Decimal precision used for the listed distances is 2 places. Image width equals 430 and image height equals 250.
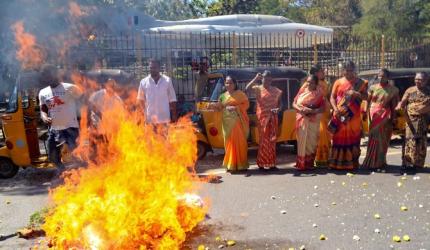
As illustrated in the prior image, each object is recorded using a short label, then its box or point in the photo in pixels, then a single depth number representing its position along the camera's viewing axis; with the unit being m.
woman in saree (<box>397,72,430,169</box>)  8.13
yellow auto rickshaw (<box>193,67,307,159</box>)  9.75
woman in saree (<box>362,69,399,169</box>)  8.35
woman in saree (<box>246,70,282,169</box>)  8.75
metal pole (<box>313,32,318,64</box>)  15.43
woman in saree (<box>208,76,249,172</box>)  8.78
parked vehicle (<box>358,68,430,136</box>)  11.30
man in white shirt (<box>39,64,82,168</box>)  7.96
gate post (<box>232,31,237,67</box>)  14.62
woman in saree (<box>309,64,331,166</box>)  8.96
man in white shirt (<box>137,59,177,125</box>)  8.42
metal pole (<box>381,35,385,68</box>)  16.00
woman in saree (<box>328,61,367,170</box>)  8.46
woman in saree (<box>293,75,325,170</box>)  8.57
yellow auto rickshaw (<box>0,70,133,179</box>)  8.60
